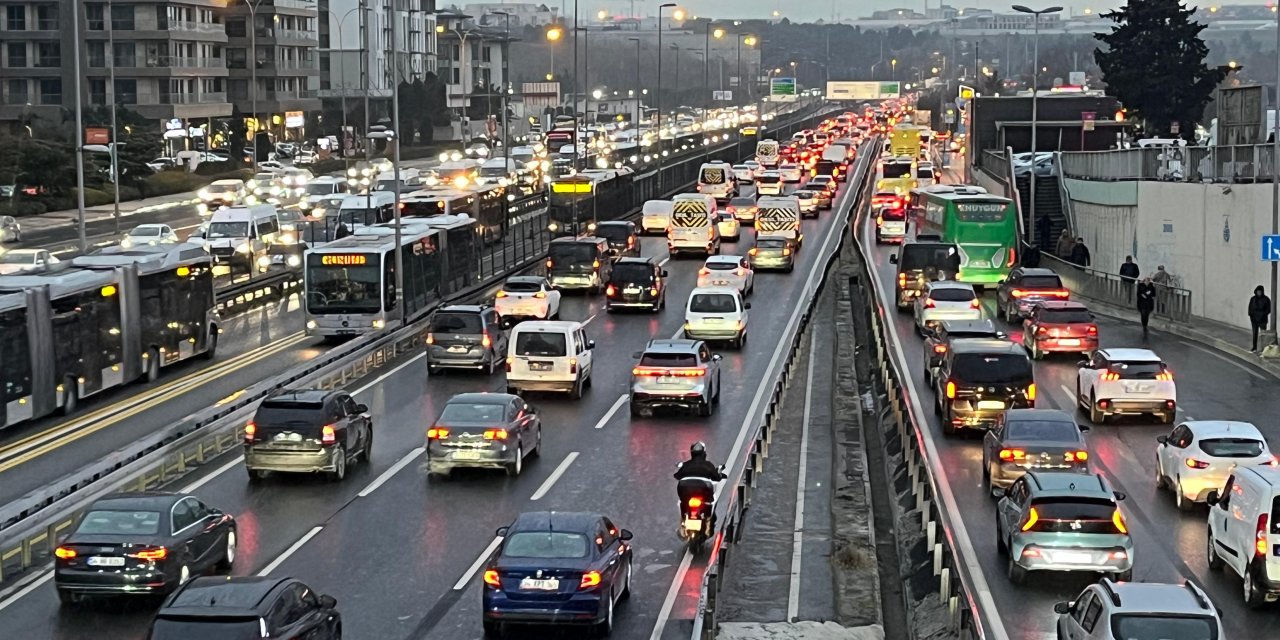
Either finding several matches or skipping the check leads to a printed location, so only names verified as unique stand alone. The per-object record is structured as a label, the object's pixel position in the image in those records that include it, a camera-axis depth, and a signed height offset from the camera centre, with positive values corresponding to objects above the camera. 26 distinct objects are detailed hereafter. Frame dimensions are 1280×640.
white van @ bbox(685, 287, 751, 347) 45.78 -4.48
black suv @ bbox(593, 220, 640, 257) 65.69 -3.58
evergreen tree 97.00 +3.29
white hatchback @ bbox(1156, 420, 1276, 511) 26.92 -4.70
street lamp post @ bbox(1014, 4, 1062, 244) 76.44 -3.32
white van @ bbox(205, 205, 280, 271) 62.31 -3.40
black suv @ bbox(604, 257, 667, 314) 52.66 -4.30
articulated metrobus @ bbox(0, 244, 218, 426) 34.47 -3.81
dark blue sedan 19.84 -4.71
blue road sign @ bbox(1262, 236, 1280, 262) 43.56 -2.82
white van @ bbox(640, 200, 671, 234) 80.44 -3.63
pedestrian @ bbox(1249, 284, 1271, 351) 44.34 -4.26
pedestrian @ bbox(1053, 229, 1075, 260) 68.88 -4.30
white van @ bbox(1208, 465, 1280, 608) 21.08 -4.65
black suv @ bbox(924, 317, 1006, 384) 39.41 -4.34
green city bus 59.44 -3.27
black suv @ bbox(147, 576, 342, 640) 16.33 -4.22
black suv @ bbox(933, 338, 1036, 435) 33.72 -4.61
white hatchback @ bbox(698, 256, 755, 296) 54.44 -4.11
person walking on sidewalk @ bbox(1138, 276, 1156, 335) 50.16 -4.56
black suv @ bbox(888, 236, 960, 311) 54.28 -3.90
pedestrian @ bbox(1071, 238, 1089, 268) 65.00 -4.33
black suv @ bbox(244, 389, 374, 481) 28.98 -4.62
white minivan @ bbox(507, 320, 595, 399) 38.03 -4.55
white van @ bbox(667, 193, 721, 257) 68.88 -3.40
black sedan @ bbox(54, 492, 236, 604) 21.08 -4.67
